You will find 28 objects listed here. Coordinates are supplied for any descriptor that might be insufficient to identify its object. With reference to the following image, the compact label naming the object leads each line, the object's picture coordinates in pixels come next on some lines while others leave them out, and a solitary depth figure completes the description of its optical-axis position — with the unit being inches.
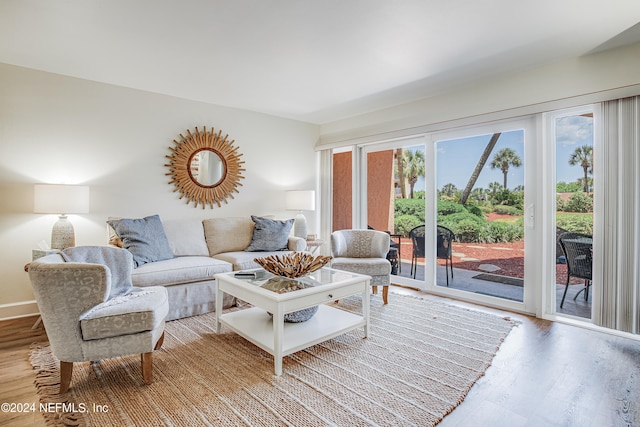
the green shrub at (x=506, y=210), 130.6
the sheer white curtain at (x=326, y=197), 200.7
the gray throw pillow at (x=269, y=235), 152.0
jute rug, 63.6
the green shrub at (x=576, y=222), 114.0
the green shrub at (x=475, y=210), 141.7
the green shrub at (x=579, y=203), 113.5
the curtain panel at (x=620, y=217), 100.0
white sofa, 115.3
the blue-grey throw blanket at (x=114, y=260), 84.6
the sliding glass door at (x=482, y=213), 131.1
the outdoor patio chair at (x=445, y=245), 150.9
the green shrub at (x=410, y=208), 161.4
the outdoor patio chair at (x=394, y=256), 171.8
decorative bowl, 91.4
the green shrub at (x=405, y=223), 164.1
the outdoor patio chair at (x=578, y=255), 113.0
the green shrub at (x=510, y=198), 129.6
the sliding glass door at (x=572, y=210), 113.7
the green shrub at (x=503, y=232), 130.3
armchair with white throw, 66.9
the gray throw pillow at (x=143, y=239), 118.5
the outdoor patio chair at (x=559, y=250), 119.3
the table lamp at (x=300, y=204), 173.9
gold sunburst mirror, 154.2
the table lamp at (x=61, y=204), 111.8
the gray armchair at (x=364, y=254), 133.0
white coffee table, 79.2
